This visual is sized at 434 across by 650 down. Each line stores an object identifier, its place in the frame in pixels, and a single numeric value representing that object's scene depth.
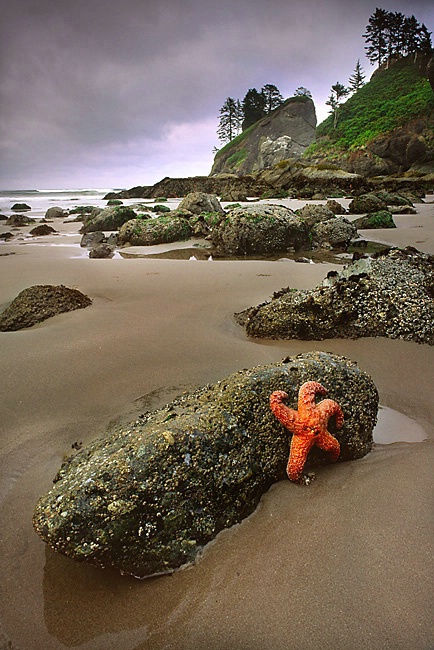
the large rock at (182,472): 1.51
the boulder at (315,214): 10.66
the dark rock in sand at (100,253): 8.34
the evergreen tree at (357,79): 59.53
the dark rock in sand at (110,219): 13.16
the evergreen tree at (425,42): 46.88
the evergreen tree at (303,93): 66.75
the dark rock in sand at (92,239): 10.19
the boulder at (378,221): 10.88
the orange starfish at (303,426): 1.88
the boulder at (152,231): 10.18
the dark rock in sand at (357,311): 3.51
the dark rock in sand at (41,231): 13.04
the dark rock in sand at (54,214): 20.73
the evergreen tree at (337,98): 46.36
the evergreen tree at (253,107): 67.81
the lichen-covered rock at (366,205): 13.70
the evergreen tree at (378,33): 52.69
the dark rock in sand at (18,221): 17.09
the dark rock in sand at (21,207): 26.73
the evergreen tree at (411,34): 49.62
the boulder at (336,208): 13.77
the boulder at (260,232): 8.55
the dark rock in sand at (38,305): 3.99
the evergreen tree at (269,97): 68.62
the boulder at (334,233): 9.10
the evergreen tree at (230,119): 71.94
